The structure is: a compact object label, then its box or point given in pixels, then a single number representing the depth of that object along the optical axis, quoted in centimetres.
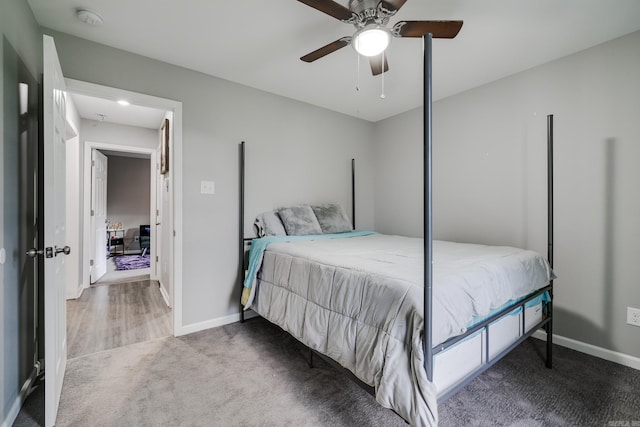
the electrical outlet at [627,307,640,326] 212
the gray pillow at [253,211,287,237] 297
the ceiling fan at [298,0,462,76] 153
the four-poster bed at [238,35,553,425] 120
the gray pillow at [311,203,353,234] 330
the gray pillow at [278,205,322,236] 303
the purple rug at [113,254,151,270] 556
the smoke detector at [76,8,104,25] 192
